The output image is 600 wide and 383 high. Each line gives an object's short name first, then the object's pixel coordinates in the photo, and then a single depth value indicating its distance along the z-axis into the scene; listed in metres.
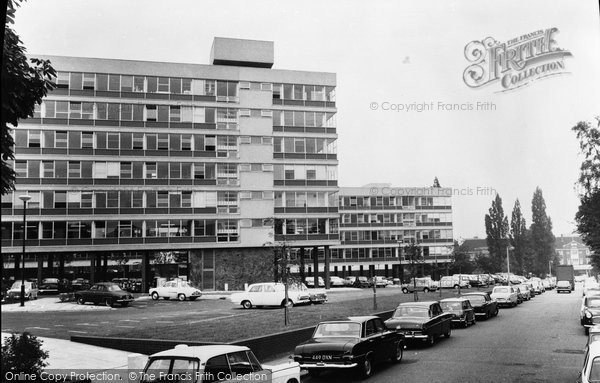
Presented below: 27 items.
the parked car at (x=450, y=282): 61.09
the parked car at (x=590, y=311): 22.12
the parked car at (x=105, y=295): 38.25
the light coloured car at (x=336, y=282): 76.56
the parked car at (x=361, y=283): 76.56
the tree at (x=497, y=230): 95.12
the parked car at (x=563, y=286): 65.50
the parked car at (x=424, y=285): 58.02
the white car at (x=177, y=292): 44.62
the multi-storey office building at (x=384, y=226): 97.44
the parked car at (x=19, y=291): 41.69
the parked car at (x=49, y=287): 49.84
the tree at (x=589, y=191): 32.59
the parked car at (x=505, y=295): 39.69
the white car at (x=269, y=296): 34.56
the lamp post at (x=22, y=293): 36.28
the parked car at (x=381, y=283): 78.50
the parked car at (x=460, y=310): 25.59
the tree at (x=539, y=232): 100.94
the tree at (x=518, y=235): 96.81
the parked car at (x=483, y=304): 29.81
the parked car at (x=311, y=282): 66.06
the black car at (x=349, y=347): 13.93
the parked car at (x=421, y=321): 19.30
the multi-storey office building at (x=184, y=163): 52.22
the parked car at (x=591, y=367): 9.31
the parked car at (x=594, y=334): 12.27
